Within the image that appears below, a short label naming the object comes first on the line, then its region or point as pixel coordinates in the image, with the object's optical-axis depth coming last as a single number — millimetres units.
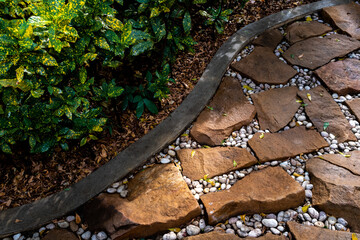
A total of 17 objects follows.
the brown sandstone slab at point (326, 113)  2393
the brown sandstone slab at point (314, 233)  1761
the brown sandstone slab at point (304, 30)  3201
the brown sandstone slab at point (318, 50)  2951
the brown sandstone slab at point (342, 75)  2686
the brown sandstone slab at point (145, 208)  1810
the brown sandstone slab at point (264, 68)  2791
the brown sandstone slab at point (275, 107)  2467
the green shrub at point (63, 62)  1594
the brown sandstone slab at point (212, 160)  2131
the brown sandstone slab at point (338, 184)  1879
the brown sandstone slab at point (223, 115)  2348
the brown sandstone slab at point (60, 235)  1805
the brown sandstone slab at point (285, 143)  2223
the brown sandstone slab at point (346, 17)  3287
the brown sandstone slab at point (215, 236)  1775
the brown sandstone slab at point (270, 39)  3120
